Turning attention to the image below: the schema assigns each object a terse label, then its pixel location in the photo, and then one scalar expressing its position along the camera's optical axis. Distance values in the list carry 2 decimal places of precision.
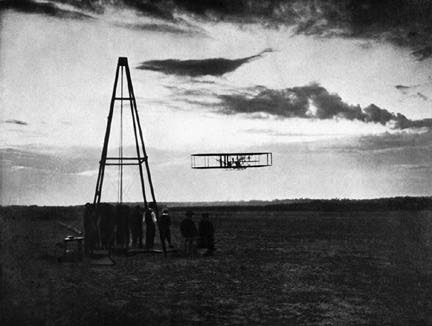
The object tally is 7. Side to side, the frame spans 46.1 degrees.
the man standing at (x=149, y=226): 20.44
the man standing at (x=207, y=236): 20.22
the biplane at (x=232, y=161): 58.33
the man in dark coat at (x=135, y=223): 20.42
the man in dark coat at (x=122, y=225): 19.56
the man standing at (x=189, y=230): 19.91
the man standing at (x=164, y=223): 20.05
